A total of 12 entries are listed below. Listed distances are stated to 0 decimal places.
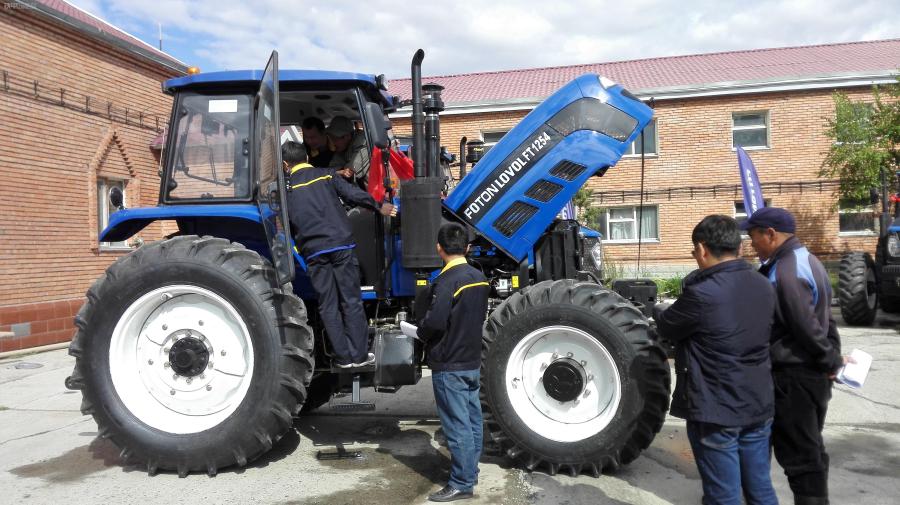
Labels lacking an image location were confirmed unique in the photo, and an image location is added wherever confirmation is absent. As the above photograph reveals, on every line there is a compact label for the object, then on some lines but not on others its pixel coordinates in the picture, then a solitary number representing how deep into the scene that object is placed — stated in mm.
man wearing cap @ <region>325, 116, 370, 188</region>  4809
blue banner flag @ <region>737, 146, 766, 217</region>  9133
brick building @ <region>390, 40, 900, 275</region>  16641
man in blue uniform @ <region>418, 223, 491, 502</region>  3639
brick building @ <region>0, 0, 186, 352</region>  10070
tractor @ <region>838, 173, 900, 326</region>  10125
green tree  13375
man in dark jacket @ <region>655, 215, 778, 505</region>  2820
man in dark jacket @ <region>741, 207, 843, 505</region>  3117
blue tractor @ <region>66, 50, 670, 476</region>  4000
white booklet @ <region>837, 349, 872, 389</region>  3191
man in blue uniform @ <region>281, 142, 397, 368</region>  4203
